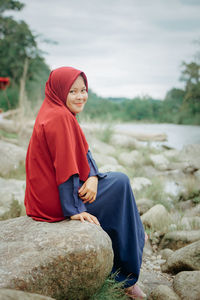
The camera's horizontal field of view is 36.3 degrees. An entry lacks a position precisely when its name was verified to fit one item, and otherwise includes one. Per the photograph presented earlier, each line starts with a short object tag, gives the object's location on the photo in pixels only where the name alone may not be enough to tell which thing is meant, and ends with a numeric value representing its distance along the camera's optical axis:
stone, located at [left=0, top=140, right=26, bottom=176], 5.36
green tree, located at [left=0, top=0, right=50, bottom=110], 21.27
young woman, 1.89
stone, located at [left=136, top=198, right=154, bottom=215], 4.37
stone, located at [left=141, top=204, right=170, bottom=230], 3.79
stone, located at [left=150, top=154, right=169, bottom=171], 7.78
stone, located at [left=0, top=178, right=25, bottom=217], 3.67
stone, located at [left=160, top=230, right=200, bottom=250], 3.28
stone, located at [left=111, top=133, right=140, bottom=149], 9.60
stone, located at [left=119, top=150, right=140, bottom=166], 7.38
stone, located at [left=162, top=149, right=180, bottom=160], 8.93
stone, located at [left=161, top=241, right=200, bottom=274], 2.63
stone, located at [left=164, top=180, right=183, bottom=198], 5.49
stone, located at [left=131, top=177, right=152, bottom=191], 5.25
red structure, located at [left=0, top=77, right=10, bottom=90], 15.54
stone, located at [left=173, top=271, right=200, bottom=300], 2.29
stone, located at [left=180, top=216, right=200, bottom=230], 3.80
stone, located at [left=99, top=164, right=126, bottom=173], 5.03
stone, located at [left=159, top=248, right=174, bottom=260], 3.17
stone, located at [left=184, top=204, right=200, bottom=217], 4.42
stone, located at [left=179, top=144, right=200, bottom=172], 7.24
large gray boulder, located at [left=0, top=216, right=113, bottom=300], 1.58
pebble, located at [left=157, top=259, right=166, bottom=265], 3.08
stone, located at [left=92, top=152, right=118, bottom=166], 6.38
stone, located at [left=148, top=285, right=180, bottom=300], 2.23
